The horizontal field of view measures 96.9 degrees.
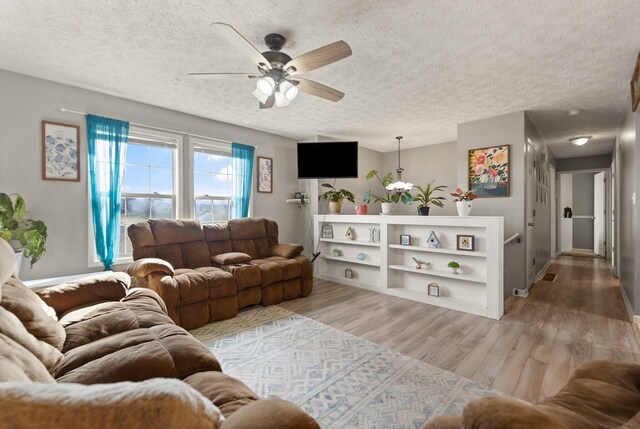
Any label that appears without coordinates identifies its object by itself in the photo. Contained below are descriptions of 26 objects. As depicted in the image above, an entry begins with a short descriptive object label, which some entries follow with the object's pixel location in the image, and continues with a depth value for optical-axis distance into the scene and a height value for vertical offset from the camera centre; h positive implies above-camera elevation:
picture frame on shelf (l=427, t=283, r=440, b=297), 3.65 -1.01
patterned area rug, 1.71 -1.19
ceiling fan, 1.89 +1.10
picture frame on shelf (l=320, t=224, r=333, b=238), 4.93 -0.33
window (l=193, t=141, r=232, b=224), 4.25 +0.48
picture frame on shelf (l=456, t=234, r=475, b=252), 3.40 -0.38
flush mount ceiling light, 4.99 +1.25
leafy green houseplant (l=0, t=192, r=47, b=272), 2.47 -0.14
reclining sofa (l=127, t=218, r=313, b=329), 2.86 -0.65
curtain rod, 3.09 +1.13
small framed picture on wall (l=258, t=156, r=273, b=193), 4.92 +0.68
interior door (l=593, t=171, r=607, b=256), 6.85 -0.15
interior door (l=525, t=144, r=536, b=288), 4.02 +0.03
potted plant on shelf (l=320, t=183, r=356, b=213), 4.95 +0.26
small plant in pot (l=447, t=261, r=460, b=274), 3.50 -0.69
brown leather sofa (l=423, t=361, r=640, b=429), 0.64 -0.67
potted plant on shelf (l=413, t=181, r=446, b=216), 3.87 +0.10
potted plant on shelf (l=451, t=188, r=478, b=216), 3.52 +0.10
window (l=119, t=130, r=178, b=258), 3.62 +0.43
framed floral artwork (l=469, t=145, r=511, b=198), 3.96 +0.57
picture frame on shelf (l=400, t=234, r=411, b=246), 3.97 -0.40
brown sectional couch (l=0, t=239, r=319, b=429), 0.79 -0.66
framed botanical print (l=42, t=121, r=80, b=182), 2.97 +0.68
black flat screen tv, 4.72 +0.88
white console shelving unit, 3.22 -0.65
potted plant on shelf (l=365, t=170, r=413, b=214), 4.14 +0.19
